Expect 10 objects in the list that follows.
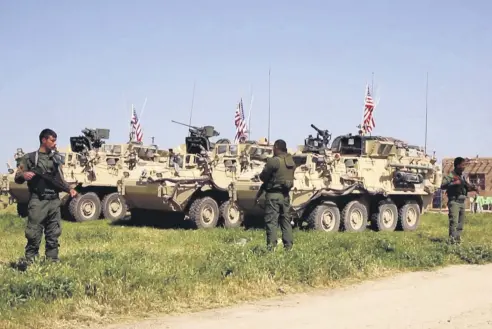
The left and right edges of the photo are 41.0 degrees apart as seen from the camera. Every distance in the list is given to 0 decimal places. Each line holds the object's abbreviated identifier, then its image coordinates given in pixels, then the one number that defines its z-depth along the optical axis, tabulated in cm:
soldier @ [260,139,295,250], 822
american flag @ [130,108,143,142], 2439
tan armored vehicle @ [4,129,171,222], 1661
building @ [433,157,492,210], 3091
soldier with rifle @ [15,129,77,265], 677
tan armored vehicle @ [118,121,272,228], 1395
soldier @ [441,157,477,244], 1029
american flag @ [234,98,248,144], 2392
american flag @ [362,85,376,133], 2022
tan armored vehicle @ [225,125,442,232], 1342
